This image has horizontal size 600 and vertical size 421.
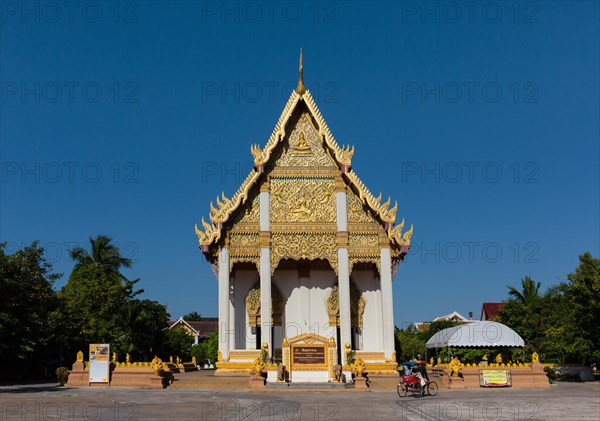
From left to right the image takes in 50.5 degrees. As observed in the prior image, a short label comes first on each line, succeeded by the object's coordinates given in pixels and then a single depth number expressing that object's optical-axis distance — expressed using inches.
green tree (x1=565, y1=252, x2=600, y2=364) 952.9
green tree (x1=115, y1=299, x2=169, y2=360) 1439.5
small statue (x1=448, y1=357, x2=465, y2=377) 829.8
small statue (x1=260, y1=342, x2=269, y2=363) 891.4
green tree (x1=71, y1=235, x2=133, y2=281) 1656.0
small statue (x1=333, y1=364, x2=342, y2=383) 799.7
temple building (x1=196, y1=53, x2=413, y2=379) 979.3
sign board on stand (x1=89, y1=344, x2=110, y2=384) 828.0
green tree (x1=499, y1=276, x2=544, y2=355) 1517.0
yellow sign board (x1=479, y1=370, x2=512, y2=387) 808.9
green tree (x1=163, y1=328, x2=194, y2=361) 1704.0
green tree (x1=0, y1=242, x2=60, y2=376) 841.5
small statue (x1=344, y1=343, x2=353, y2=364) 890.1
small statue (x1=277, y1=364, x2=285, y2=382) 796.6
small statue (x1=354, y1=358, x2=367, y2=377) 826.2
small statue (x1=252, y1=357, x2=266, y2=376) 807.8
